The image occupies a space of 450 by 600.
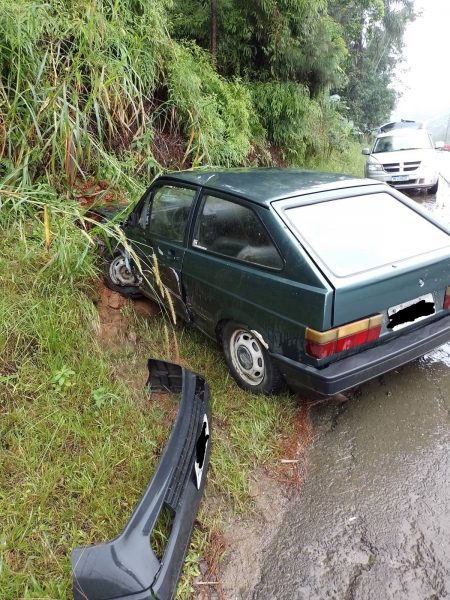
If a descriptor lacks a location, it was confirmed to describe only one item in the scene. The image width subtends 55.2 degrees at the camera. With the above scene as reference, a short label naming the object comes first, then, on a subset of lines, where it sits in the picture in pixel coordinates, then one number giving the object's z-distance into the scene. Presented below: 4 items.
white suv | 8.92
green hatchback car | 2.34
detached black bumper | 1.55
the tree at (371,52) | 14.50
